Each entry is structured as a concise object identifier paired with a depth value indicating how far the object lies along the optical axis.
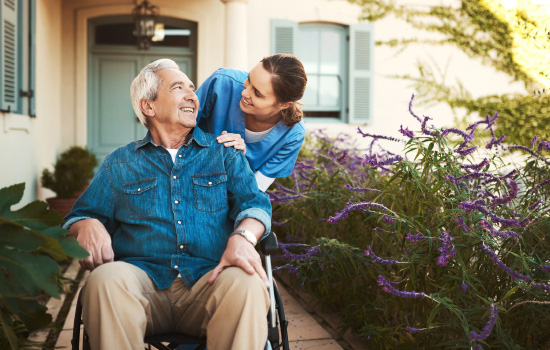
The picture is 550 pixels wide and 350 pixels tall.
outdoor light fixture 7.27
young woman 2.54
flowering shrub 1.96
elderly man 1.83
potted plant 5.97
